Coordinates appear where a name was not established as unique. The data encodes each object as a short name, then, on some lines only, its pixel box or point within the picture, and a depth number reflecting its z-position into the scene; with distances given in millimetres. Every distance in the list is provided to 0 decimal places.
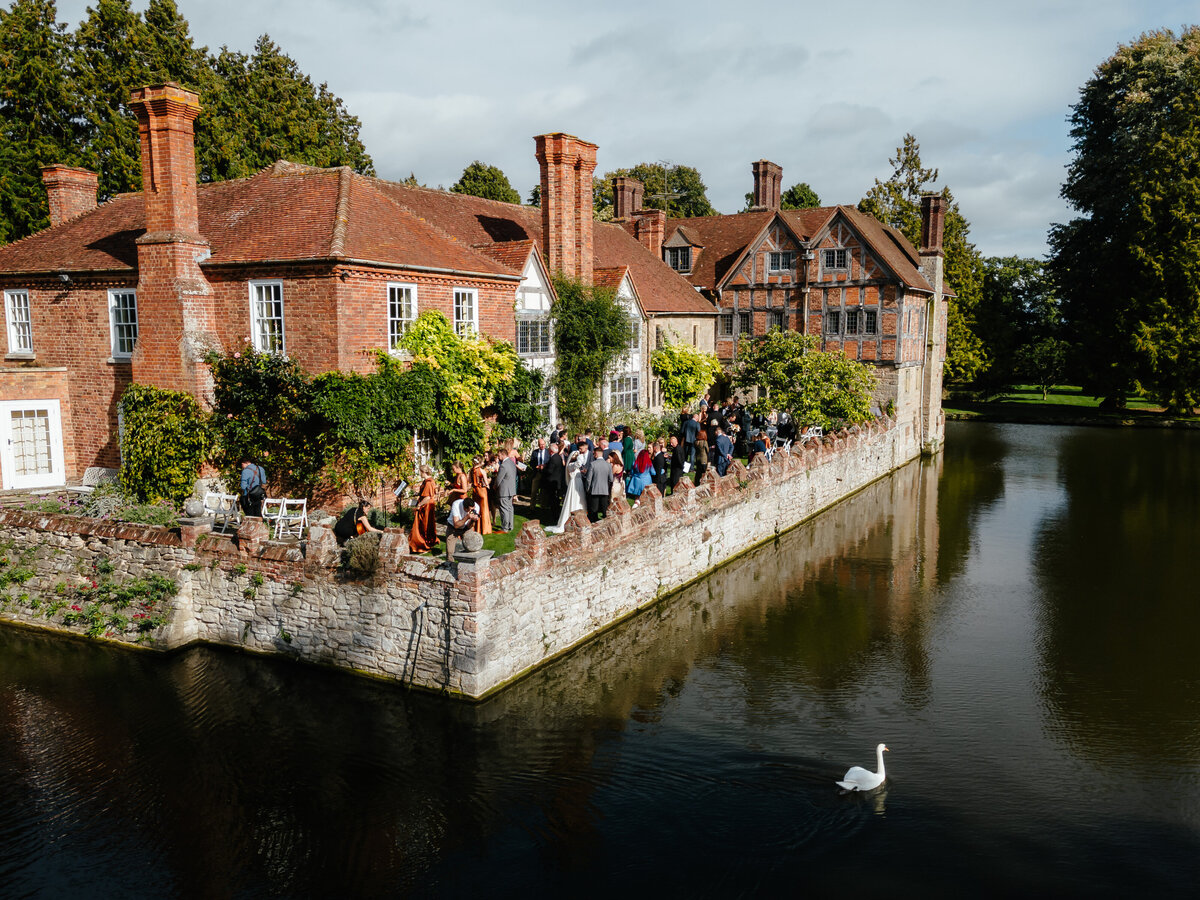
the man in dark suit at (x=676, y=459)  20969
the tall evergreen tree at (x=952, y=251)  53375
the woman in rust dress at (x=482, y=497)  16312
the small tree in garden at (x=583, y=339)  24797
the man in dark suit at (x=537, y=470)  18973
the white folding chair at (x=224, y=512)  15422
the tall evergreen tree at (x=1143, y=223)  43500
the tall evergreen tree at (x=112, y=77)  32500
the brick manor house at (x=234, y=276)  17984
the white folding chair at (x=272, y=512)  15320
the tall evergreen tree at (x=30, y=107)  31422
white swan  9641
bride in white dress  16594
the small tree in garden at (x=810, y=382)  28000
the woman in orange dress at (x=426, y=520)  15148
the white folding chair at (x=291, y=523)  15305
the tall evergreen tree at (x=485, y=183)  58594
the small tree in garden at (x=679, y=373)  30688
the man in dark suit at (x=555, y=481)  17766
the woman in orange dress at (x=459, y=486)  15110
